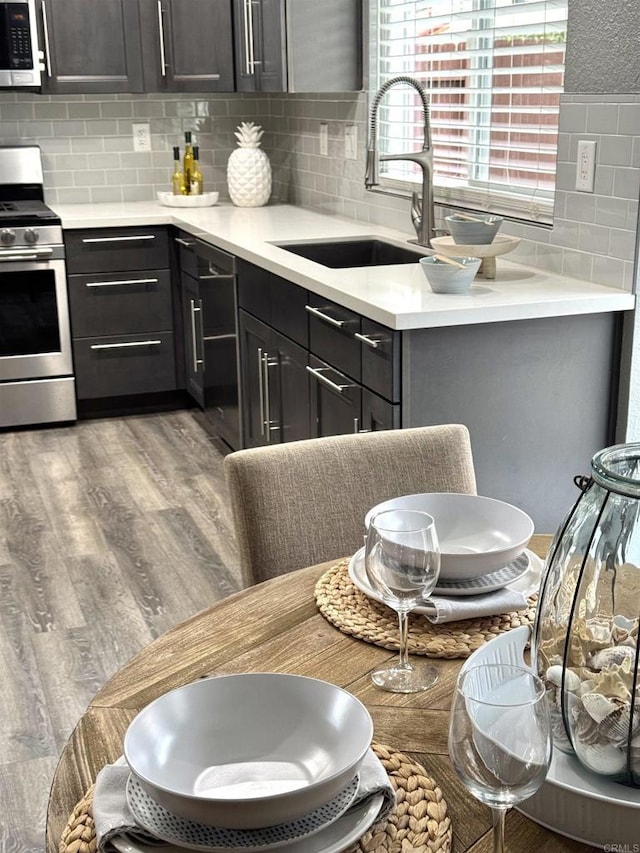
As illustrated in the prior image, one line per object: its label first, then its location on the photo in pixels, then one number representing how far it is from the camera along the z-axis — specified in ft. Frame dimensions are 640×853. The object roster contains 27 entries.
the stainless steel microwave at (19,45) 14.15
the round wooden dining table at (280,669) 3.14
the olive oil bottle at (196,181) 16.10
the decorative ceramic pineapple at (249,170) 15.62
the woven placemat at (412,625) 4.09
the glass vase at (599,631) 3.01
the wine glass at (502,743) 2.53
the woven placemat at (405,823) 2.96
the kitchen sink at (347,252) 12.17
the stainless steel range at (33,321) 14.17
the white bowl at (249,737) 3.12
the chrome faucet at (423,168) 10.54
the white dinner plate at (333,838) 2.89
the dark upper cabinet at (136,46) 14.58
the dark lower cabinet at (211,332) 12.92
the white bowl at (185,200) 15.66
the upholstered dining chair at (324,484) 5.28
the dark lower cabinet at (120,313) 14.73
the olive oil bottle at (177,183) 16.05
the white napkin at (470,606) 4.20
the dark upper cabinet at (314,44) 12.88
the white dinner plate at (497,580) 4.35
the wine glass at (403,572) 3.76
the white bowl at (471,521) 4.66
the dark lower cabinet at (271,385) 10.79
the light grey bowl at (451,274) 8.57
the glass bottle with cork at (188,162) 15.79
